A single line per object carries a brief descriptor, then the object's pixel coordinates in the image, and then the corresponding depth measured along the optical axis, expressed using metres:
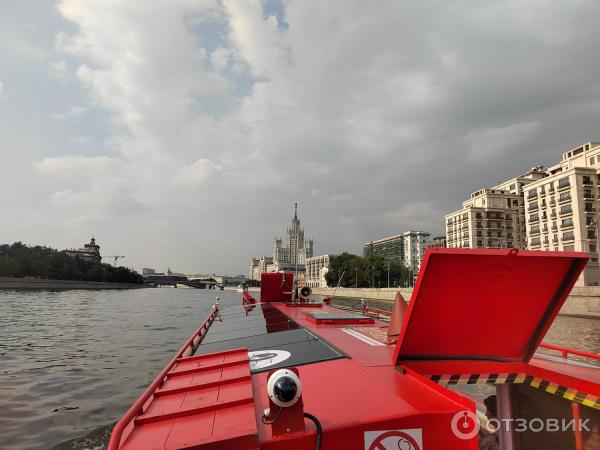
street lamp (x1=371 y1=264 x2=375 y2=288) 115.82
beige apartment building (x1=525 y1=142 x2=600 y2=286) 65.69
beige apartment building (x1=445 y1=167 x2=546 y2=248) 96.12
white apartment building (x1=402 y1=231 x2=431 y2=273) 191.12
